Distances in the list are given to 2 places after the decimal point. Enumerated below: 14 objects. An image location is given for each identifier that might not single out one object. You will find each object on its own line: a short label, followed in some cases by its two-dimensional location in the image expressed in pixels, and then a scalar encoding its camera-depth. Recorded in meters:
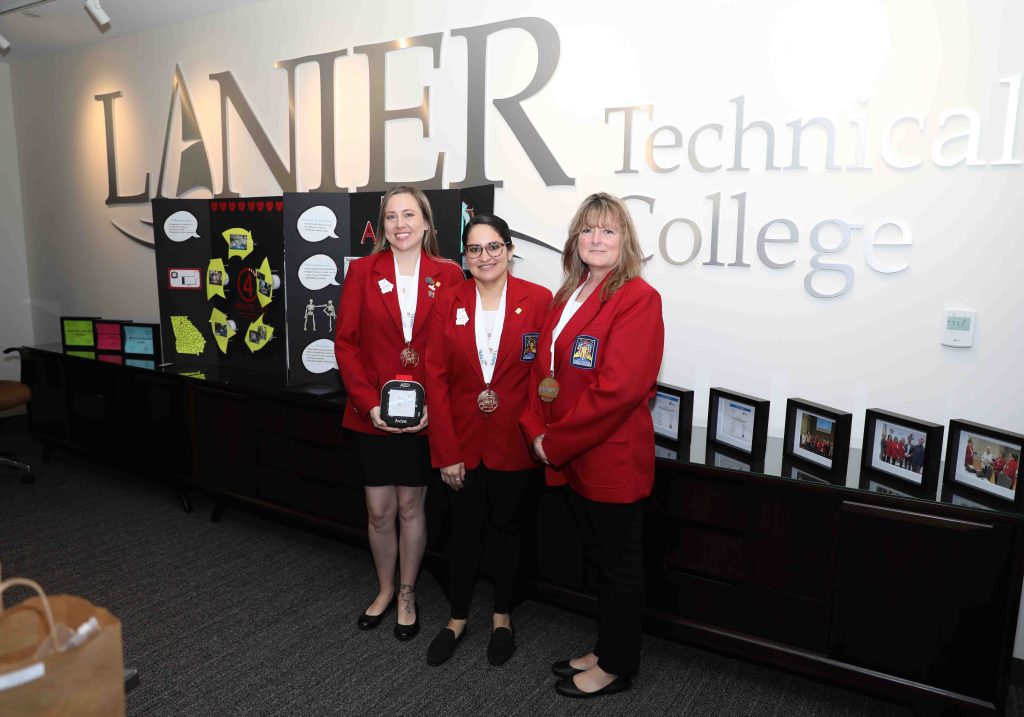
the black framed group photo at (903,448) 2.03
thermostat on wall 2.27
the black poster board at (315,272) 3.12
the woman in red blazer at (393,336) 2.41
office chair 4.08
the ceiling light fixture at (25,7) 3.93
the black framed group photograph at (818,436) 2.15
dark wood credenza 1.96
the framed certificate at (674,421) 2.46
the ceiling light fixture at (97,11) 3.61
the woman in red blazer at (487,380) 2.19
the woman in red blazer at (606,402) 1.96
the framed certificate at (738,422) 2.32
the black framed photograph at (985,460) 1.93
